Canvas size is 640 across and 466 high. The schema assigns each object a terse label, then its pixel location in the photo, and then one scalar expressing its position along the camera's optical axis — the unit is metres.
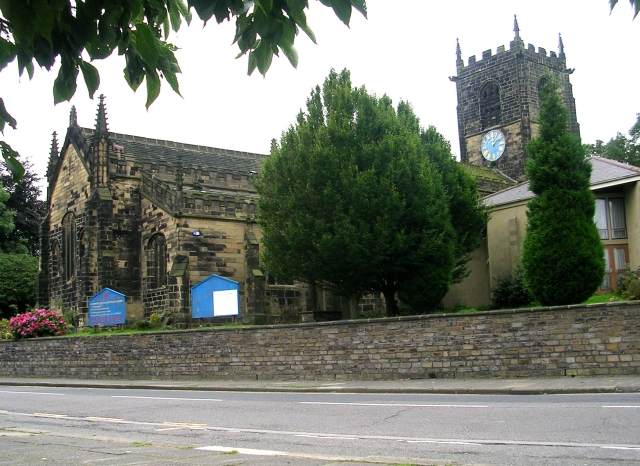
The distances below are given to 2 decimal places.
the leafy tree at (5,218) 46.50
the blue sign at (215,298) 24.44
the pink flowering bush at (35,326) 30.59
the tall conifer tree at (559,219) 20.55
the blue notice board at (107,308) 28.06
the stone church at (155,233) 32.00
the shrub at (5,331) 31.89
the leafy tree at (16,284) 44.62
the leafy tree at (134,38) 3.34
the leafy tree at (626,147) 57.65
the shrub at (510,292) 26.30
